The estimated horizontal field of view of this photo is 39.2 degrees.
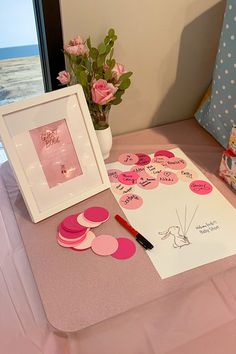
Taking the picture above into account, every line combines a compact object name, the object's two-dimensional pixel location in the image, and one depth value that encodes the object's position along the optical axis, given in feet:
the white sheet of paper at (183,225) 2.15
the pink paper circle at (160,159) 2.98
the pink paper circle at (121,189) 2.66
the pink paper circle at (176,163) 2.93
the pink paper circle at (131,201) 2.53
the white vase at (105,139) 2.83
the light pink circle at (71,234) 2.24
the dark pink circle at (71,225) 2.28
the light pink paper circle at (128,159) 3.00
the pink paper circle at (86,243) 2.20
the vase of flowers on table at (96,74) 2.53
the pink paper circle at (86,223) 2.34
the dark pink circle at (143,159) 2.97
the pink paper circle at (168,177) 2.76
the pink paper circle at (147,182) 2.71
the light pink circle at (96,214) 2.38
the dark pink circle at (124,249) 2.17
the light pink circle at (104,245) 2.19
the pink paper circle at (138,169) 2.88
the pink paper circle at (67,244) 2.22
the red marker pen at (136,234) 2.20
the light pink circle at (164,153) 3.08
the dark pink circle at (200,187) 2.66
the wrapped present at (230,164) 2.58
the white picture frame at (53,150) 2.28
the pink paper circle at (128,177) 2.76
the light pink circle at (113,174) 2.78
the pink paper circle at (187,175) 2.80
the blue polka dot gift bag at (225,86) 2.66
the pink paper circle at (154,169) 2.85
